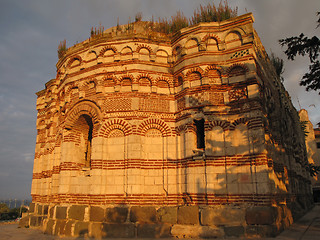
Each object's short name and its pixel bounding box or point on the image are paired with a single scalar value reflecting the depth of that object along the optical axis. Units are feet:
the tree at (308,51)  31.07
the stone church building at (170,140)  32.17
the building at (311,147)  123.03
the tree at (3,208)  79.01
